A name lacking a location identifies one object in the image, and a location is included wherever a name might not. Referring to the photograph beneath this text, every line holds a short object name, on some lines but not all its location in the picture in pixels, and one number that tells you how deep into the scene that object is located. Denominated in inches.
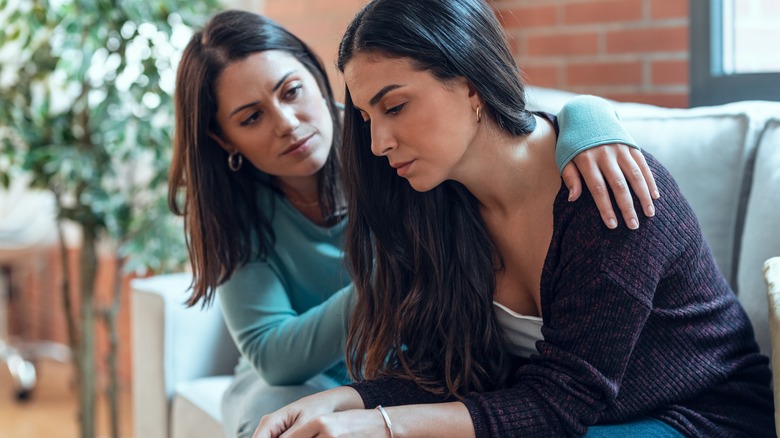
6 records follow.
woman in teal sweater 119.9
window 139.2
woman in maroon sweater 104.4
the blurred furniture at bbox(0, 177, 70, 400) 193.5
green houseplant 147.2
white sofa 117.5
